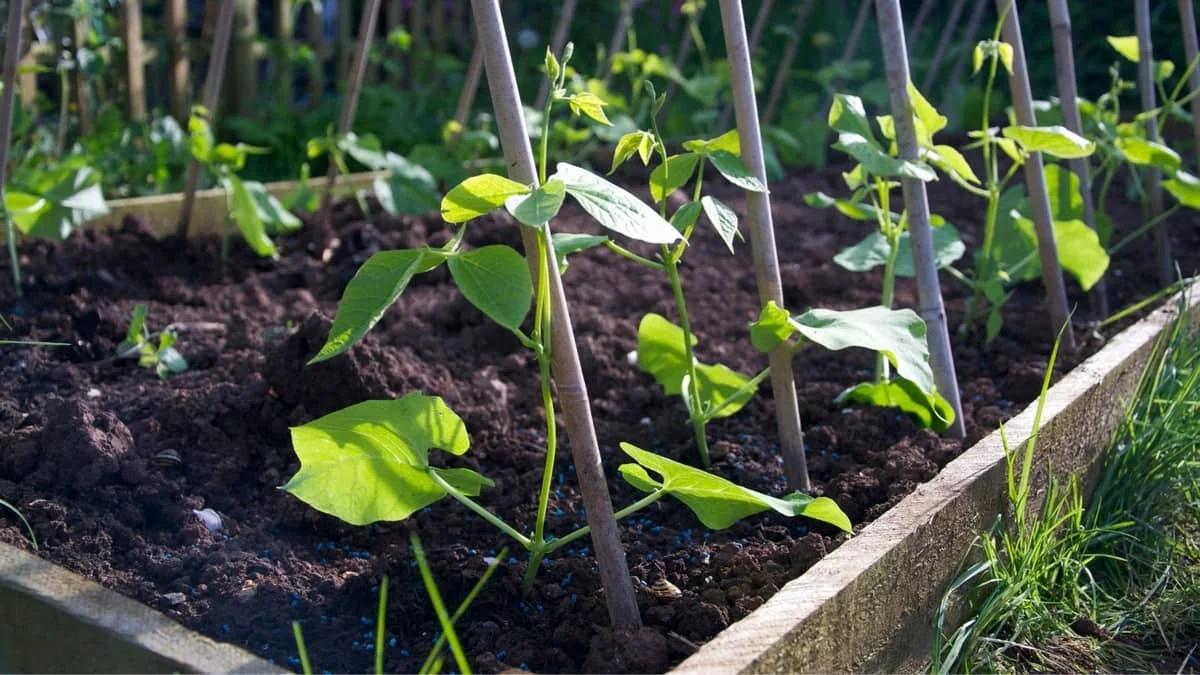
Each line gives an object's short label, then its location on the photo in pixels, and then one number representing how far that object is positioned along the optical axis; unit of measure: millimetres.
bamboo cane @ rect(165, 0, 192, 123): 4348
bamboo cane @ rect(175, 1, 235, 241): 3020
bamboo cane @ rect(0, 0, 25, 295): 2423
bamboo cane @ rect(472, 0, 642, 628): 1475
